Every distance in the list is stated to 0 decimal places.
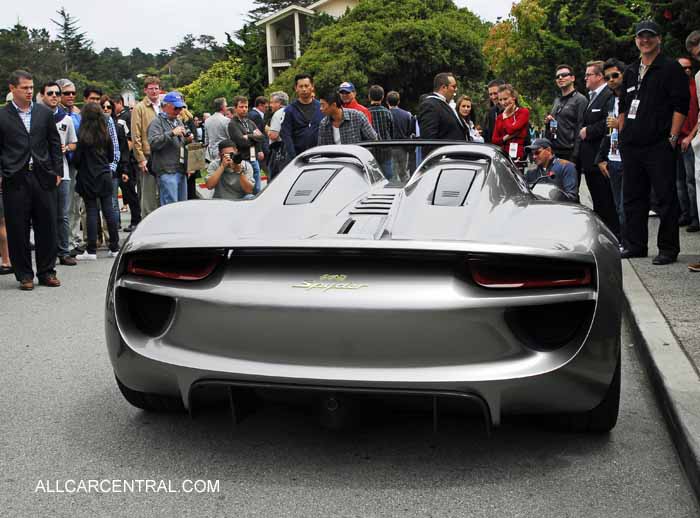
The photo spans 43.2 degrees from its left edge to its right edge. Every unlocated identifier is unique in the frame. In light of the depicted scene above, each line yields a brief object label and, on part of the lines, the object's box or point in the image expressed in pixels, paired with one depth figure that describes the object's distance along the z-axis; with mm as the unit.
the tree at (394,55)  51656
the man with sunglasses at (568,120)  10133
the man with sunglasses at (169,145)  11367
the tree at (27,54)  86688
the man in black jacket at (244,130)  13844
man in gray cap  9578
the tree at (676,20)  16234
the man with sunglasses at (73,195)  10953
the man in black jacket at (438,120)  9203
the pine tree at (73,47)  113938
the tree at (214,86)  59266
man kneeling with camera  9438
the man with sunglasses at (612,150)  9430
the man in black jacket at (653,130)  7707
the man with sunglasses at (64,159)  9719
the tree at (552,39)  38344
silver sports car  3199
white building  70312
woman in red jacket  10492
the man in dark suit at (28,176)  8320
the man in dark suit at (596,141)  9562
